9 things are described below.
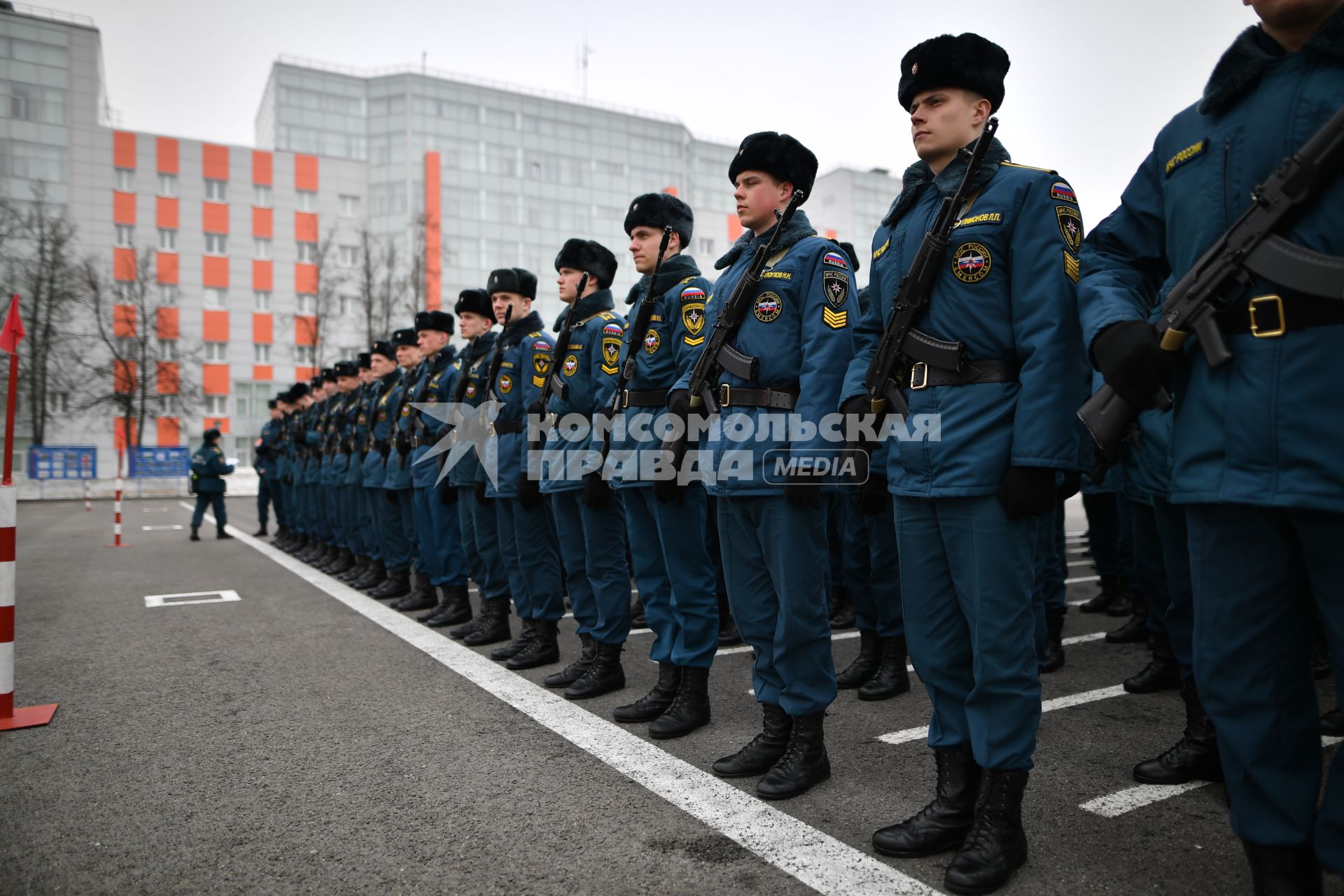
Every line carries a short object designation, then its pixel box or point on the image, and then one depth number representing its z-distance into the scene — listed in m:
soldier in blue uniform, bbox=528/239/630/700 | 4.43
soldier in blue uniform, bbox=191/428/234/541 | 13.69
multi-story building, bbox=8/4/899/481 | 37.34
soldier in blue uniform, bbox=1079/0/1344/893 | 1.67
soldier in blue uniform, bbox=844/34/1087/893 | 2.31
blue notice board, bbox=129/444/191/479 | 29.50
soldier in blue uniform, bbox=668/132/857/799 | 3.07
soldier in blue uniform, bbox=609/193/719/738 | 3.80
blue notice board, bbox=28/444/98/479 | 28.12
